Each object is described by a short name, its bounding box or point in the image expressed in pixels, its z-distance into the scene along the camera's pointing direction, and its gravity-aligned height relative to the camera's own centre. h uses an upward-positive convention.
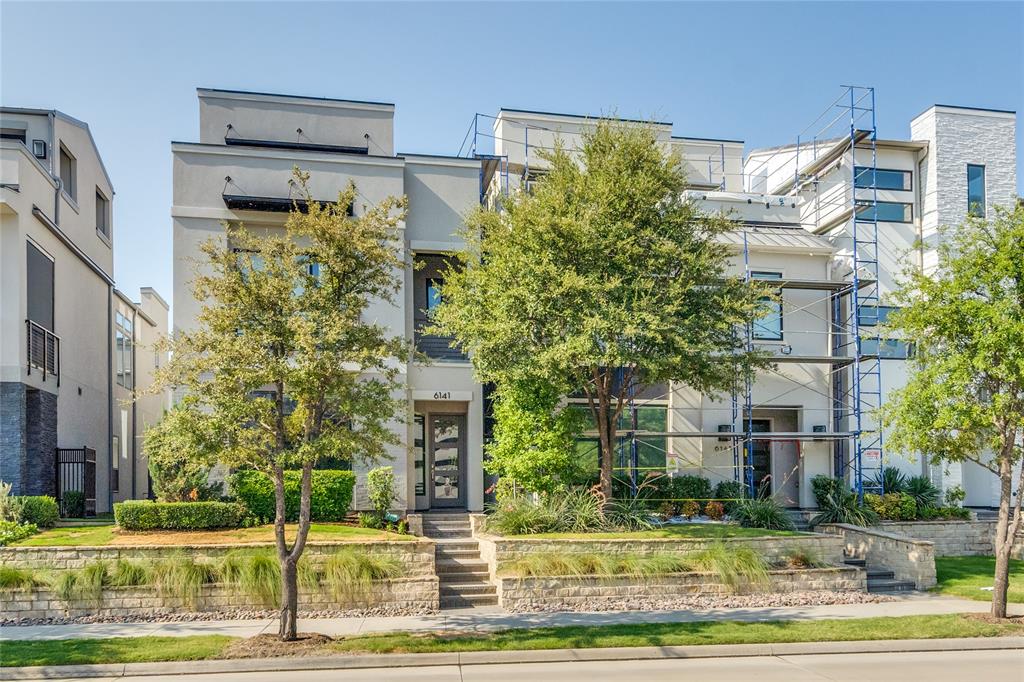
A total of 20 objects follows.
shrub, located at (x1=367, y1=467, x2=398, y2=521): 18.20 -2.12
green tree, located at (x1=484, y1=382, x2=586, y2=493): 18.02 -1.09
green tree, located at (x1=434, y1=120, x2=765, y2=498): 16.44 +2.04
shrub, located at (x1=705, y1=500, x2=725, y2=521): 20.91 -3.02
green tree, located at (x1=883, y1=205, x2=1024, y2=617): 13.41 +0.48
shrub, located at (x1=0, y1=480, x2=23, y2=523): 16.03 -2.16
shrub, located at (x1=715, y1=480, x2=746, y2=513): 22.28 -2.68
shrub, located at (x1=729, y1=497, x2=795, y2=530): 19.33 -2.92
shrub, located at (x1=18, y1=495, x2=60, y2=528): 16.56 -2.32
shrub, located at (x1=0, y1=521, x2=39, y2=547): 14.80 -2.45
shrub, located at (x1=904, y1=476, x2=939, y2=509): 22.41 -2.75
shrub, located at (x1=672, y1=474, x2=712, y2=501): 22.03 -2.58
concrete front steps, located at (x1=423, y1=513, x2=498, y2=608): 15.09 -3.39
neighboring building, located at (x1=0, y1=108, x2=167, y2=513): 17.64 +1.96
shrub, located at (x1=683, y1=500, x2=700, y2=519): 20.95 -2.96
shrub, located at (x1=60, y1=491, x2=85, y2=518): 19.62 -2.58
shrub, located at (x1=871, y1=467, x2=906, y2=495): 22.55 -2.48
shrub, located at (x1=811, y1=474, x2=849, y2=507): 22.03 -2.59
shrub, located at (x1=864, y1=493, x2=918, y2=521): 21.45 -3.00
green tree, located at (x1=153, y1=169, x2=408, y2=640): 11.56 +0.56
